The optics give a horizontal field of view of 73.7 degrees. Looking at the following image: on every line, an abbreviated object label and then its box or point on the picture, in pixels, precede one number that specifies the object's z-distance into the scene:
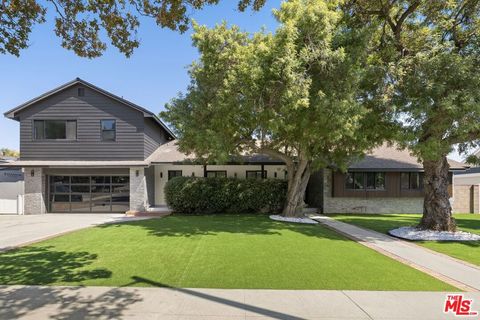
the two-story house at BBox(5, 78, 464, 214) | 19.38
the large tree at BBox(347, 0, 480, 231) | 10.41
